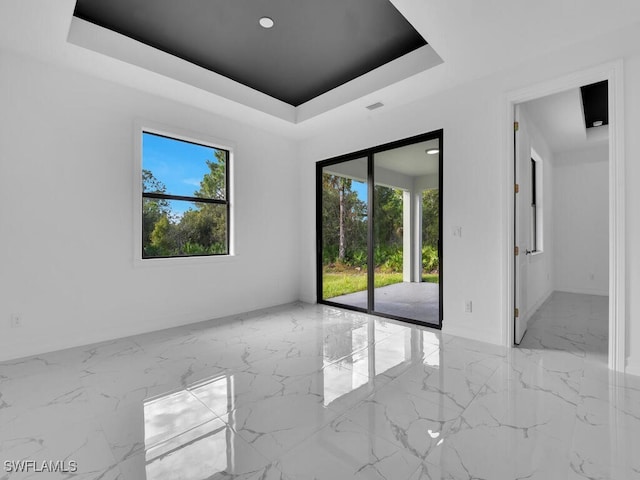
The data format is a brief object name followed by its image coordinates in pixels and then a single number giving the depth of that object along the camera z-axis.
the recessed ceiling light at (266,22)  2.72
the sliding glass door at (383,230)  4.07
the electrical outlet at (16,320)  2.76
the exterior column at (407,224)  4.46
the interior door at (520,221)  3.09
